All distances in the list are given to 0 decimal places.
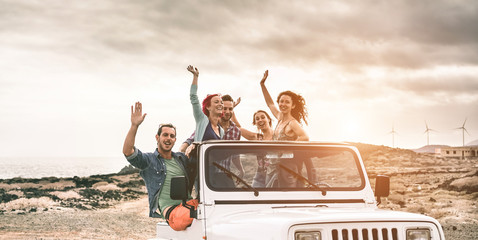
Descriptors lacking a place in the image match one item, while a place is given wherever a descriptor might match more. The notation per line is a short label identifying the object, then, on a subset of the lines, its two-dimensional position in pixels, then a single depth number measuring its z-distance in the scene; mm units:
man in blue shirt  5875
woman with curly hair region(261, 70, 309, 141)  6891
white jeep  4430
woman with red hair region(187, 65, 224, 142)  6625
